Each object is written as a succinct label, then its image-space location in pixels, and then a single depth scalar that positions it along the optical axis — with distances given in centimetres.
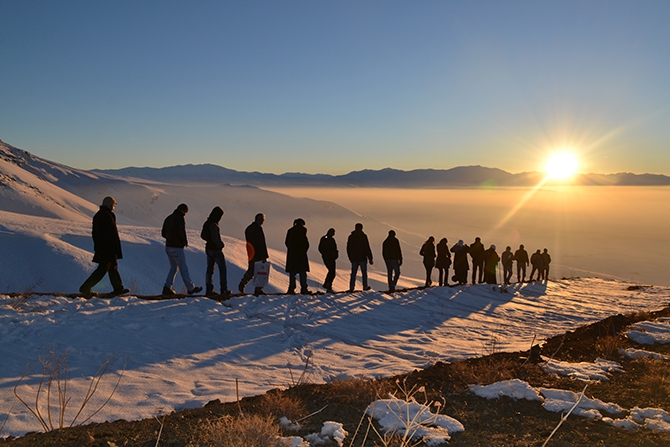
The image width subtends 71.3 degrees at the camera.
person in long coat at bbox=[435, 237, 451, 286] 1381
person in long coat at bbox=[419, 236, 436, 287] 1328
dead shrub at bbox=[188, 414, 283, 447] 296
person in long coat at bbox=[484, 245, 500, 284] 1497
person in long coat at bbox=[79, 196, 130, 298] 706
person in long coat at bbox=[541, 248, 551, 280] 1797
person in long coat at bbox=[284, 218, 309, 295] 968
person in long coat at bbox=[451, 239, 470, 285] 1438
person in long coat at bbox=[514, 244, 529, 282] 1725
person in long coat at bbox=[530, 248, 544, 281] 1792
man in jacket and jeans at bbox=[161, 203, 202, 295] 801
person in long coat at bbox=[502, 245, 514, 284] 1681
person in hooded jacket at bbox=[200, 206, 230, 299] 837
